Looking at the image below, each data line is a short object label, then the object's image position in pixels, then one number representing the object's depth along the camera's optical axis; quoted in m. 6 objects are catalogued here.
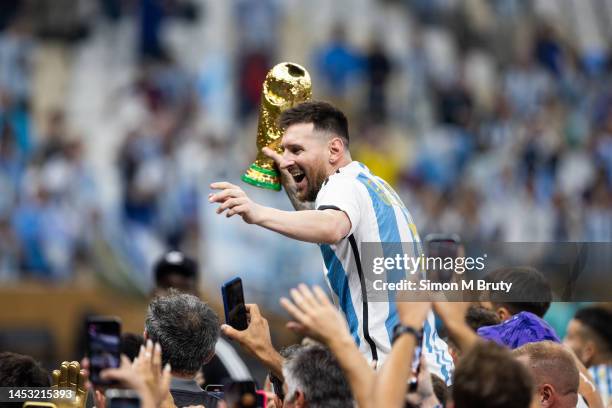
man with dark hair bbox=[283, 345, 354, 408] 8.80
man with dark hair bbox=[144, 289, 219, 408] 10.61
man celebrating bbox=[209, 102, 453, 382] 10.52
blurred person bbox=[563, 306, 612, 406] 14.93
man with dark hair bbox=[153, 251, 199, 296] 17.16
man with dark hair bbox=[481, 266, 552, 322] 12.71
